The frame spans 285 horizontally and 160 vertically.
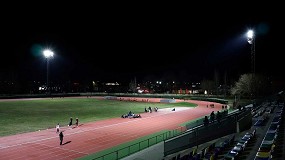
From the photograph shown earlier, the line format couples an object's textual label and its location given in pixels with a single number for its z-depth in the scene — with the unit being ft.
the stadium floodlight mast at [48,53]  176.34
